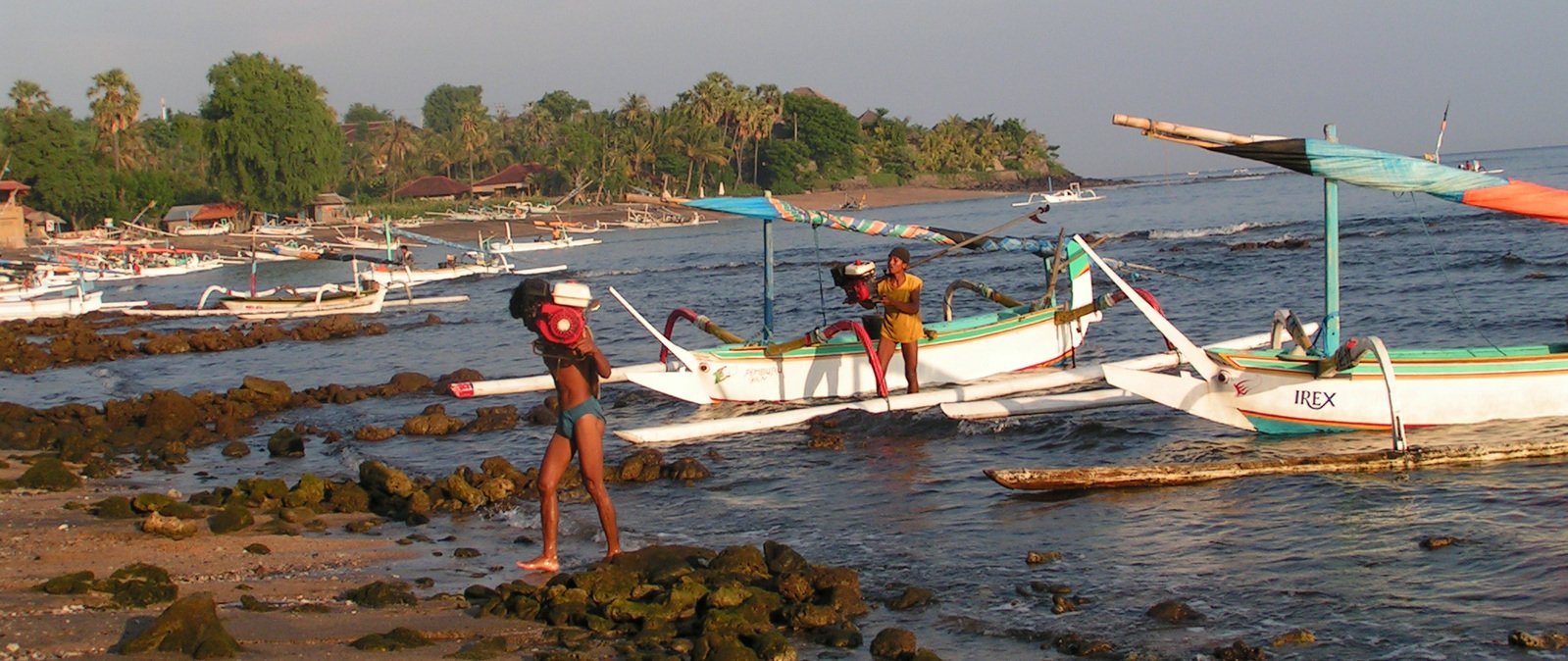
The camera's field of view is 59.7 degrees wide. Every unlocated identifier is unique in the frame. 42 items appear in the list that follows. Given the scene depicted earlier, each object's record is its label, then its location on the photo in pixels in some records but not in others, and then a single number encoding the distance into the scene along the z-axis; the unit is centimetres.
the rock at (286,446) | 1438
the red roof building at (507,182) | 10662
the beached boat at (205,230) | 7944
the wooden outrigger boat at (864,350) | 1559
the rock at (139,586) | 716
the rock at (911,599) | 799
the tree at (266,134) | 8475
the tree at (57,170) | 7881
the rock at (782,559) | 807
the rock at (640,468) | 1224
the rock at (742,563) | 805
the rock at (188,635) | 621
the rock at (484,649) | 666
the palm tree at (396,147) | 11375
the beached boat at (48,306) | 3419
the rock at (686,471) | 1228
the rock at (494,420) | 1590
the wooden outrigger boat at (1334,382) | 1147
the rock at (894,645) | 692
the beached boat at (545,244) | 5756
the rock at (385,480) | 1134
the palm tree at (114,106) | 9175
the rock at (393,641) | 668
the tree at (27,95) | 8900
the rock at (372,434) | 1527
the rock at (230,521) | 984
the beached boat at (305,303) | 3359
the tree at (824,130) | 12575
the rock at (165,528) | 940
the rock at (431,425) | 1560
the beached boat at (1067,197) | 10888
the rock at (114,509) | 1014
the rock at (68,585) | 739
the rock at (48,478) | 1144
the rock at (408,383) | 1956
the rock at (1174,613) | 750
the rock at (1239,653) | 680
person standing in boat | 1456
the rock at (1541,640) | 677
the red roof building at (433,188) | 10512
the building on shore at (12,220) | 6725
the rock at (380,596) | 764
